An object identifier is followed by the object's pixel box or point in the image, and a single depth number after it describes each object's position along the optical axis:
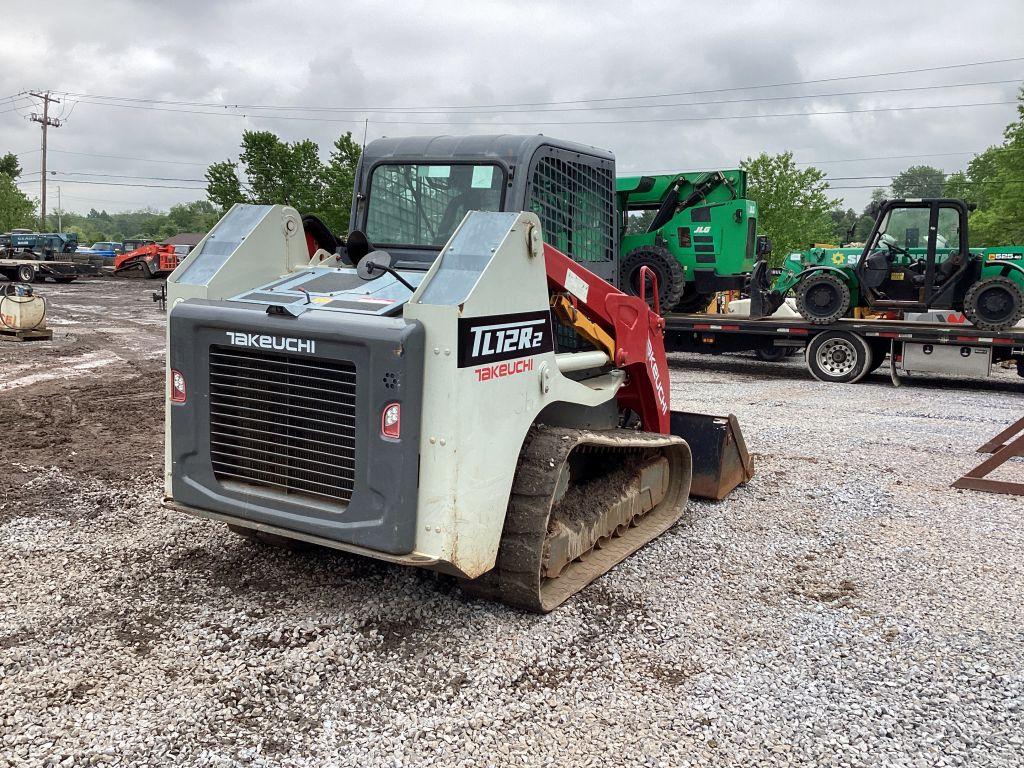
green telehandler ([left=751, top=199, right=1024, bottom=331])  12.59
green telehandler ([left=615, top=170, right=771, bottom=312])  15.57
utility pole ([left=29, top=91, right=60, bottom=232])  60.12
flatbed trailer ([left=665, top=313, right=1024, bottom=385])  12.61
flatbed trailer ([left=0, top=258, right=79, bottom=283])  31.38
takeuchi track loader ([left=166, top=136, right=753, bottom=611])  3.53
